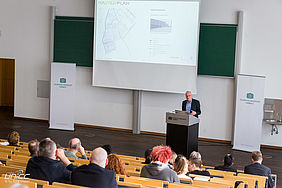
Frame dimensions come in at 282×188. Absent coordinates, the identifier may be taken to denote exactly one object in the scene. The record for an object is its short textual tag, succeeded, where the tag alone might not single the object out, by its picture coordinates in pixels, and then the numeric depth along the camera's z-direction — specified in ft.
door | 53.72
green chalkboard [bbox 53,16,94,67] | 42.04
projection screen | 37.83
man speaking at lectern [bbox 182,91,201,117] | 33.30
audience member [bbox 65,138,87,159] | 22.16
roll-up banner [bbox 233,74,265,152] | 35.65
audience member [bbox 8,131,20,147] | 25.87
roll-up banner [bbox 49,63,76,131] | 41.57
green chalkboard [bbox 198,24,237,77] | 37.65
